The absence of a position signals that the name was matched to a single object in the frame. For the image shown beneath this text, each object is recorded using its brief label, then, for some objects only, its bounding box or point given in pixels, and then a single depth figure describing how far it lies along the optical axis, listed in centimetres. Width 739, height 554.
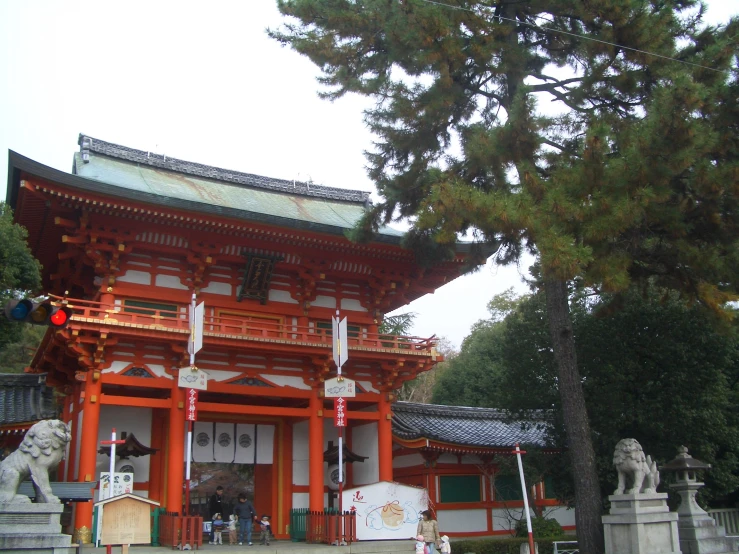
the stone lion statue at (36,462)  877
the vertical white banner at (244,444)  1703
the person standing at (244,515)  1493
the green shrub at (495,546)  1681
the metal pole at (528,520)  1185
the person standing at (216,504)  1602
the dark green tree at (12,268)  1205
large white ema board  1413
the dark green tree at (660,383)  1506
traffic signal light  923
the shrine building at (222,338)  1438
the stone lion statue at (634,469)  1266
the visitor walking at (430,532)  1202
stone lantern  1369
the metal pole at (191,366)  1259
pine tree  1116
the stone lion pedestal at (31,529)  854
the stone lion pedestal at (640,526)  1209
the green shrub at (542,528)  1831
